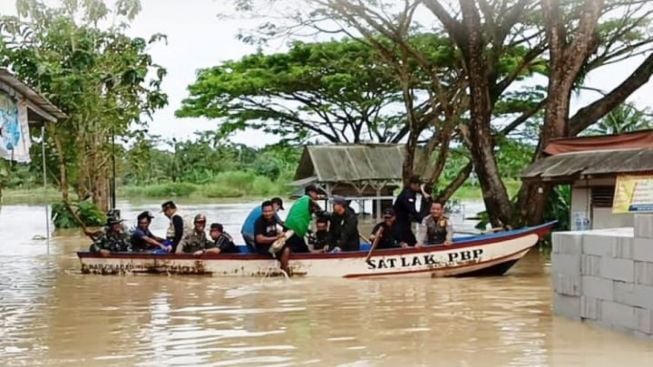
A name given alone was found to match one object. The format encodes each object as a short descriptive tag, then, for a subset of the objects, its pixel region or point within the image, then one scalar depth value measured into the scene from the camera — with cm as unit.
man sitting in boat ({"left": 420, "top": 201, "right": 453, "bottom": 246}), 1468
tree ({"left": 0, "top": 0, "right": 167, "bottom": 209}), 2997
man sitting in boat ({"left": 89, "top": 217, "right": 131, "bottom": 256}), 1642
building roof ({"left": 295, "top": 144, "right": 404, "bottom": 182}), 3175
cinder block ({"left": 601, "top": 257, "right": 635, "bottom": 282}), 867
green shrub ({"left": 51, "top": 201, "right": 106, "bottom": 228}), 3041
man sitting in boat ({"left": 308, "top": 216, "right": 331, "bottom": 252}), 1550
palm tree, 3406
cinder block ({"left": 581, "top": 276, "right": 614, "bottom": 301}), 904
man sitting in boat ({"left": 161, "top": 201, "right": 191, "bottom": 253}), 1591
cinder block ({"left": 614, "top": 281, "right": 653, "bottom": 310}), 843
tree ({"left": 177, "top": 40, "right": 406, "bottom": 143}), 3161
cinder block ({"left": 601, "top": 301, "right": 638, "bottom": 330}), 870
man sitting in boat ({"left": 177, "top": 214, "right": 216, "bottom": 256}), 1596
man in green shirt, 1503
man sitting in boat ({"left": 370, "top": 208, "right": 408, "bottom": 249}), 1489
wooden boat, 1432
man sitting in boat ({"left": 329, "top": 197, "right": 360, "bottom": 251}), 1480
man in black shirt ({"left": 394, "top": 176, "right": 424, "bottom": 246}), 1510
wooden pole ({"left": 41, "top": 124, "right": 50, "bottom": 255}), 2294
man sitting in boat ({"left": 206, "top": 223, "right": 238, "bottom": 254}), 1577
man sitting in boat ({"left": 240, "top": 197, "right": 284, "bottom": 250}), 1530
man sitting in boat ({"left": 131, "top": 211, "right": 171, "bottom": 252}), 1658
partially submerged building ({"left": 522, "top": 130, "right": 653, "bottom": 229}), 1587
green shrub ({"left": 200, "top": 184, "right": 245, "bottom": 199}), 5834
